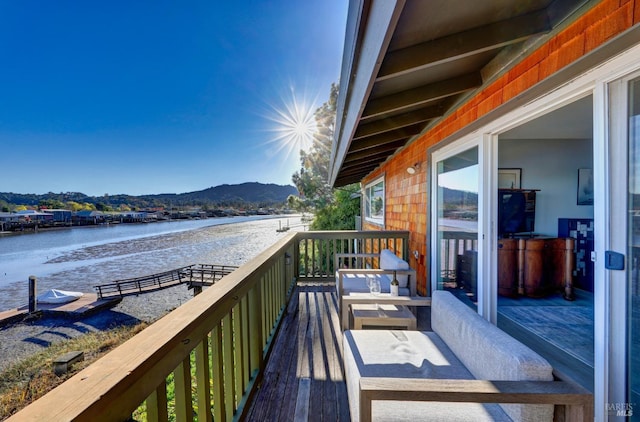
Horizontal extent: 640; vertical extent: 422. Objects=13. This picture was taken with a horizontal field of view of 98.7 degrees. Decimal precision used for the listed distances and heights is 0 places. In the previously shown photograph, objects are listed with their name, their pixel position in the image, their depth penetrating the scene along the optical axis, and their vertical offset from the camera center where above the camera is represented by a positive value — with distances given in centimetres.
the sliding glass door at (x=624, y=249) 130 -16
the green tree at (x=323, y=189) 1326 +142
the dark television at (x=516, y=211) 408 +5
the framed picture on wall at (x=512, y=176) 448 +63
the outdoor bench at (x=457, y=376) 112 -81
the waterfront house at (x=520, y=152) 135 +65
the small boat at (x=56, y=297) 1474 -470
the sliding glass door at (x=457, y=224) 278 -11
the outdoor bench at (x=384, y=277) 325 -82
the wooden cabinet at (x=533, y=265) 373 -69
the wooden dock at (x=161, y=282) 1614 -430
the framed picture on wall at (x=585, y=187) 387 +41
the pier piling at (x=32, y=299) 1426 -463
